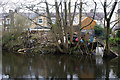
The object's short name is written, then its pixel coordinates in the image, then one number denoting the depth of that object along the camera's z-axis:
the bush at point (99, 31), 13.36
